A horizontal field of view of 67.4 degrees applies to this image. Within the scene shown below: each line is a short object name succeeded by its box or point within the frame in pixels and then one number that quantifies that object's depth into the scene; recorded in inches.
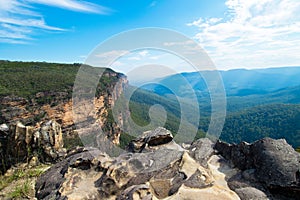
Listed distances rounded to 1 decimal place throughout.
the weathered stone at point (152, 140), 412.2
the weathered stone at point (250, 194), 242.1
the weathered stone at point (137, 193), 221.5
